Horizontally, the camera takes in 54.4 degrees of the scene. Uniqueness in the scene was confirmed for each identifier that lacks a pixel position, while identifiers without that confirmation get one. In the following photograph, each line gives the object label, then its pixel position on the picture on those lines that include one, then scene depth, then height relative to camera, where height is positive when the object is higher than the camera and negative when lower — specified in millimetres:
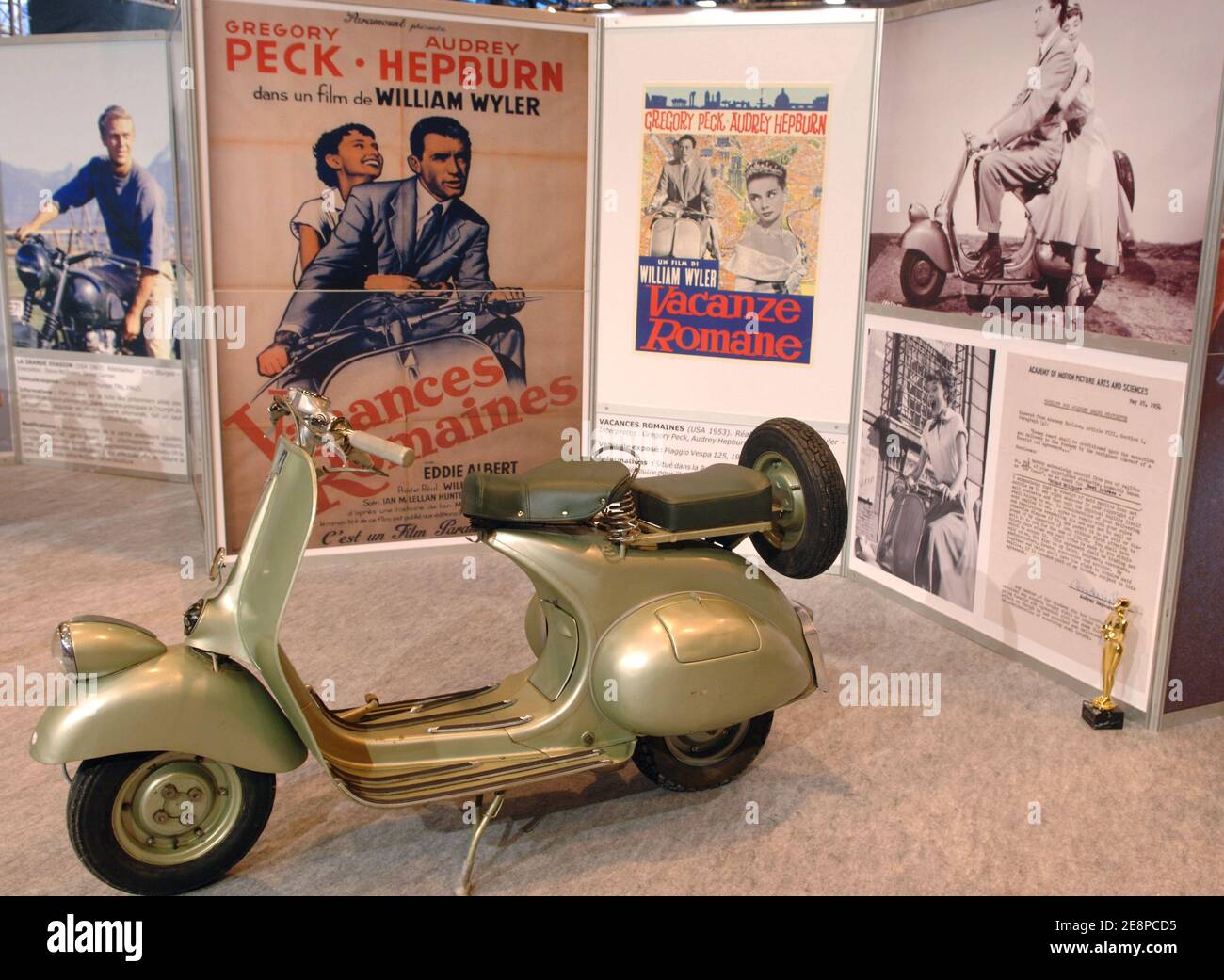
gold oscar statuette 3381 -1125
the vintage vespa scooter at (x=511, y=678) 2365 -904
